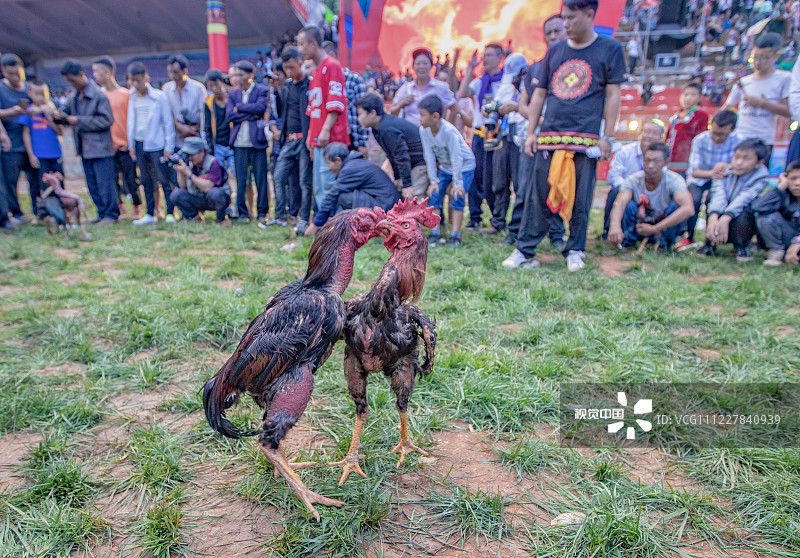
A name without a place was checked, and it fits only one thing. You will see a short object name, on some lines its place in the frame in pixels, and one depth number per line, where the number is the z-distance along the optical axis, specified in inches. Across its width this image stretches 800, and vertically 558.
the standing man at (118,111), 303.6
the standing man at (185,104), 306.3
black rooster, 70.6
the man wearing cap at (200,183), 292.4
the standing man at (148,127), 292.8
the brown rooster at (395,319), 75.7
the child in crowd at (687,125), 287.1
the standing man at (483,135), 277.3
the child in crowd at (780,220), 215.6
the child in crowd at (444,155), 213.8
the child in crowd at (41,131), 284.0
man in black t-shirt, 174.2
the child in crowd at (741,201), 223.0
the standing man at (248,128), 285.4
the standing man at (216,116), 287.3
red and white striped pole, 617.0
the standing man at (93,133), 284.4
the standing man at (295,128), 252.8
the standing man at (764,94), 223.8
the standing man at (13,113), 272.5
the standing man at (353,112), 255.8
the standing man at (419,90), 258.8
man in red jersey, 228.7
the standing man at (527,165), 213.9
